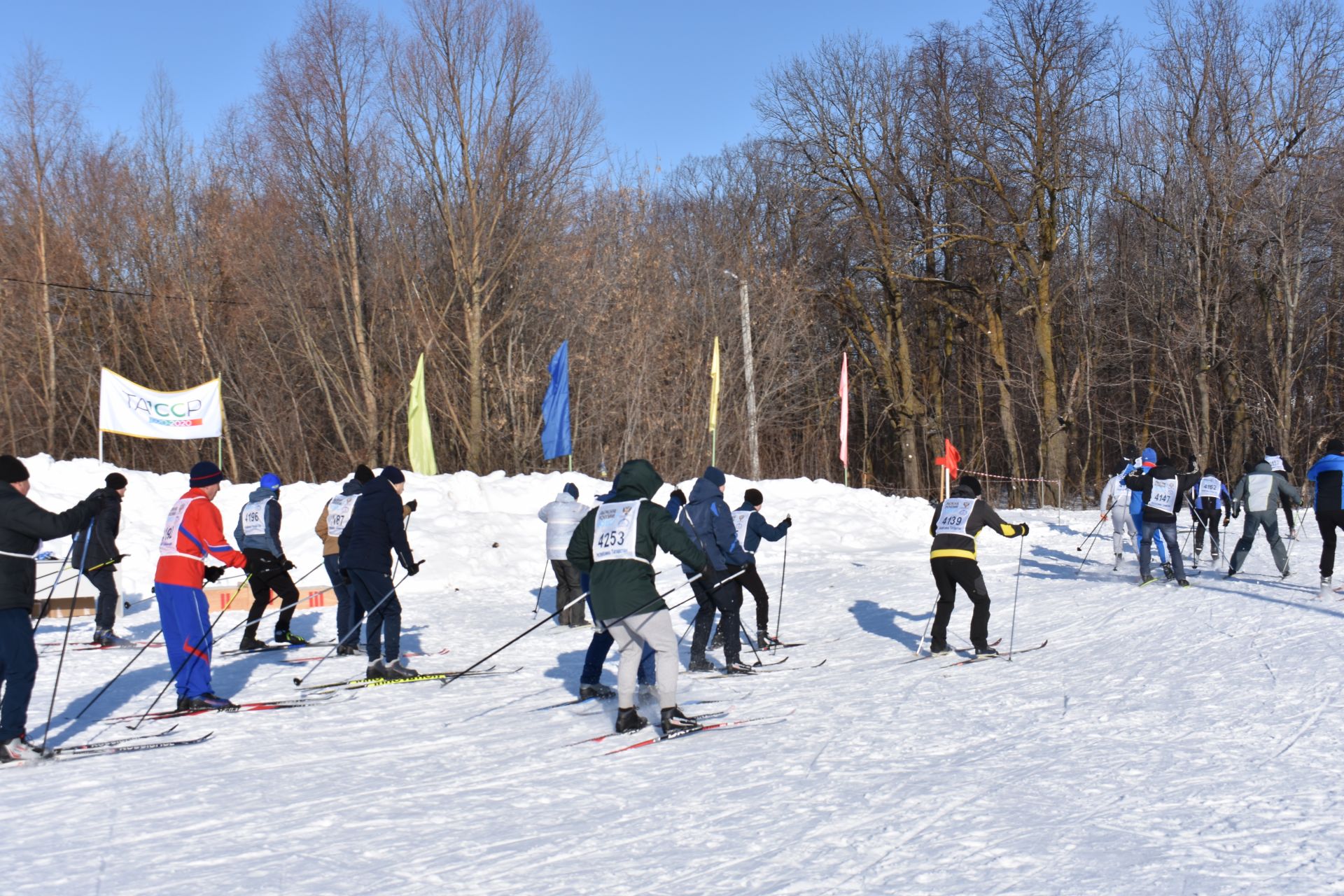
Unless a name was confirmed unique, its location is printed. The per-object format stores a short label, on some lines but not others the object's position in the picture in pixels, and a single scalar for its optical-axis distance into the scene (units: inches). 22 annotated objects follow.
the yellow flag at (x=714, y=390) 994.7
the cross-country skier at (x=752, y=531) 430.0
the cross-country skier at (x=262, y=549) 466.3
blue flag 954.7
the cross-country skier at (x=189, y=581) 336.8
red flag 1001.5
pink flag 1103.0
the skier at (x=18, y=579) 271.7
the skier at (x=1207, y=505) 652.7
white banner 816.9
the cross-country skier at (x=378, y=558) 402.6
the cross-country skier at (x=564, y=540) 542.6
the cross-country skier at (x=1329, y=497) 496.7
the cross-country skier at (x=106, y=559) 469.7
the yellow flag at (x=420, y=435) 951.0
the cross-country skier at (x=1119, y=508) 642.8
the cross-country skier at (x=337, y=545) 464.1
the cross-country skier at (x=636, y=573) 297.1
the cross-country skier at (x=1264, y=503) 569.9
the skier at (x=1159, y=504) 546.0
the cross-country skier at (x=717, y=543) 405.4
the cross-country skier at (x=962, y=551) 399.9
